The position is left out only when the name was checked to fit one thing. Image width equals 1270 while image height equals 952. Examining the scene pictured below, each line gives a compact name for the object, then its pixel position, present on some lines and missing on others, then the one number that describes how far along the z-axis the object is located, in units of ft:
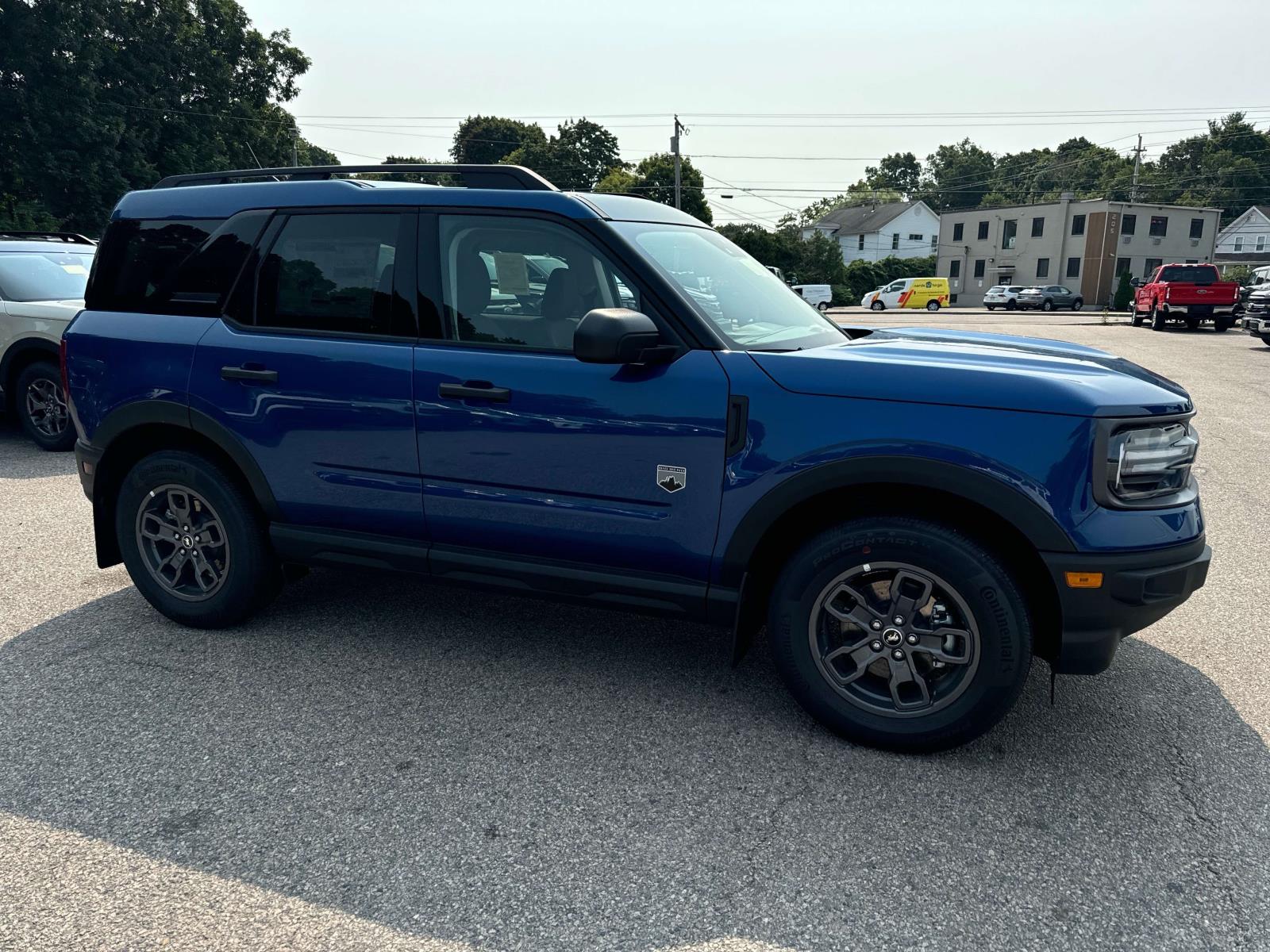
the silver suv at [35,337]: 26.03
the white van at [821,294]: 149.13
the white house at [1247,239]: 250.98
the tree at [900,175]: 450.30
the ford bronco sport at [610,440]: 9.26
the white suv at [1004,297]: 164.14
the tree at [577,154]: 258.98
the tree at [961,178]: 409.90
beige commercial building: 190.60
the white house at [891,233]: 257.96
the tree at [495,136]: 280.10
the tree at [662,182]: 195.00
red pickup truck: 86.53
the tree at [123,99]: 97.40
